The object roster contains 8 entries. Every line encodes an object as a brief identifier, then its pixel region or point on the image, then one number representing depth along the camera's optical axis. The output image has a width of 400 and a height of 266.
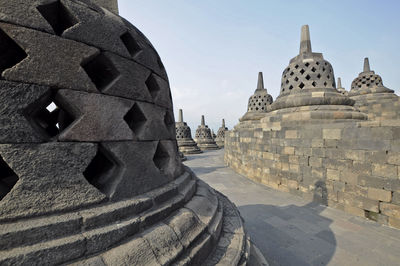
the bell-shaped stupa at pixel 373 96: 9.17
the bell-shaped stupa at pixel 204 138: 21.77
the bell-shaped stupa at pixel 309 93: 5.73
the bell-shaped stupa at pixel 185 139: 17.25
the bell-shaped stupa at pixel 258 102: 10.60
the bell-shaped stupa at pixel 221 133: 26.53
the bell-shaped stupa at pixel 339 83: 20.94
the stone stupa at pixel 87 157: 1.08
